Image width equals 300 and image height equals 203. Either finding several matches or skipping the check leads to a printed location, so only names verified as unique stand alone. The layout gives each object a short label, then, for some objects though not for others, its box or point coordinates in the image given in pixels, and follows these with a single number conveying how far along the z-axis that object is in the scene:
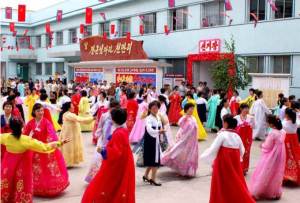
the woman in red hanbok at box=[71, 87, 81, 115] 14.16
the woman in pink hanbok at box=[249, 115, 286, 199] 6.75
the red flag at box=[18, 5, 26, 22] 20.30
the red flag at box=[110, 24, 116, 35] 27.93
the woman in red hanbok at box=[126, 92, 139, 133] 12.15
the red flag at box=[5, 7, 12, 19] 28.85
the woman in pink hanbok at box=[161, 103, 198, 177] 7.95
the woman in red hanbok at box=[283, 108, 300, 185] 7.58
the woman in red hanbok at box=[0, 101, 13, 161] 6.18
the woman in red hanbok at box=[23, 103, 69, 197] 6.61
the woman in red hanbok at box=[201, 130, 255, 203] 5.60
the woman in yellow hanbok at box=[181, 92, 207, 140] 12.50
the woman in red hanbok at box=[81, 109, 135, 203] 5.23
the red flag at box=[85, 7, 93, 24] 21.77
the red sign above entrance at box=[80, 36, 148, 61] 22.34
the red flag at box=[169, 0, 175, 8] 22.14
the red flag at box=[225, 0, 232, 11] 19.07
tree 16.03
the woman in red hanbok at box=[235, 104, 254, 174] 7.89
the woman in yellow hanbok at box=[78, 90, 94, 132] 13.71
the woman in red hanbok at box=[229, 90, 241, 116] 13.71
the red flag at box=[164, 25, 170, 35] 23.33
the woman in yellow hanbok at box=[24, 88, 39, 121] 14.13
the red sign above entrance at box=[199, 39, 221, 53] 20.47
